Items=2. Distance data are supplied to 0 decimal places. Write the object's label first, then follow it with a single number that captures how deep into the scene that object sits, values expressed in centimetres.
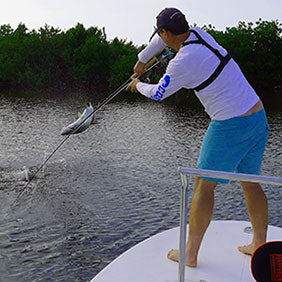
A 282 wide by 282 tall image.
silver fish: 951
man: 316
